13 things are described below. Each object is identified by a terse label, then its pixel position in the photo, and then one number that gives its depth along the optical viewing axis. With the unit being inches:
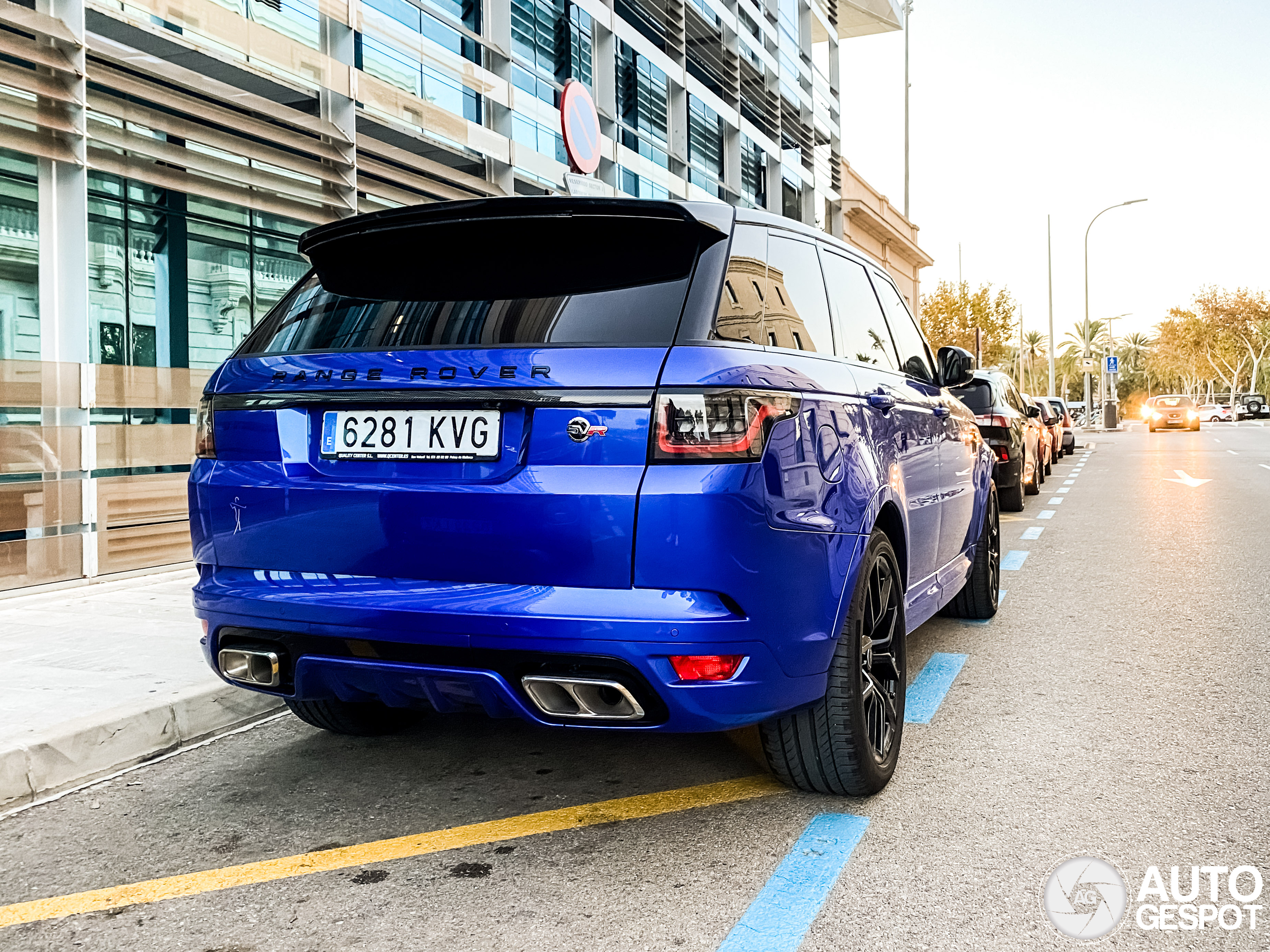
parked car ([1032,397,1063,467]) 806.3
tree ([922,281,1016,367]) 1774.1
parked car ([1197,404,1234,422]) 2864.2
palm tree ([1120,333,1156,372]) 4976.9
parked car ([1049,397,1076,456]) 1170.6
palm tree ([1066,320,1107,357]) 4448.8
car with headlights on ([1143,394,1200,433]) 1904.5
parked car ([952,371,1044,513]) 490.0
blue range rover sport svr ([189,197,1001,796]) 113.9
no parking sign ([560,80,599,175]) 521.0
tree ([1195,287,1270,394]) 3260.3
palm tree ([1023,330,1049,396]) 4832.7
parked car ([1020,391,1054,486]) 675.7
